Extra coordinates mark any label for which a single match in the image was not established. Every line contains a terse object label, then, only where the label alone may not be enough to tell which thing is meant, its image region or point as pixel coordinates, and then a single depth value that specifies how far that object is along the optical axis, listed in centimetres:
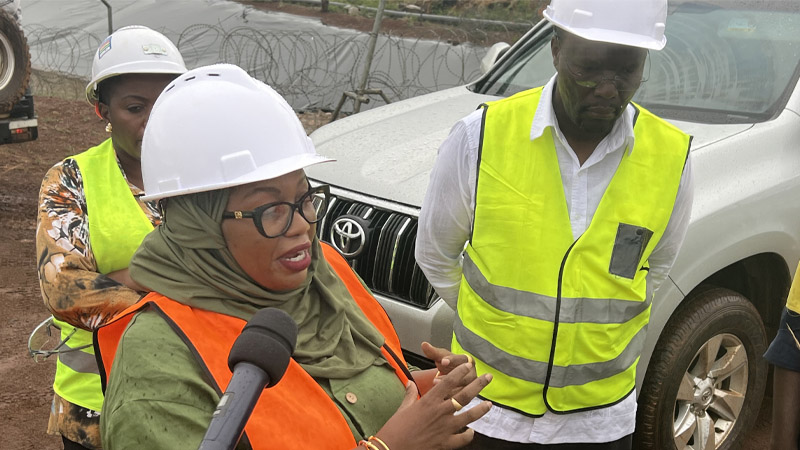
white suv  392
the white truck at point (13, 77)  795
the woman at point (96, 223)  259
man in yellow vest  265
